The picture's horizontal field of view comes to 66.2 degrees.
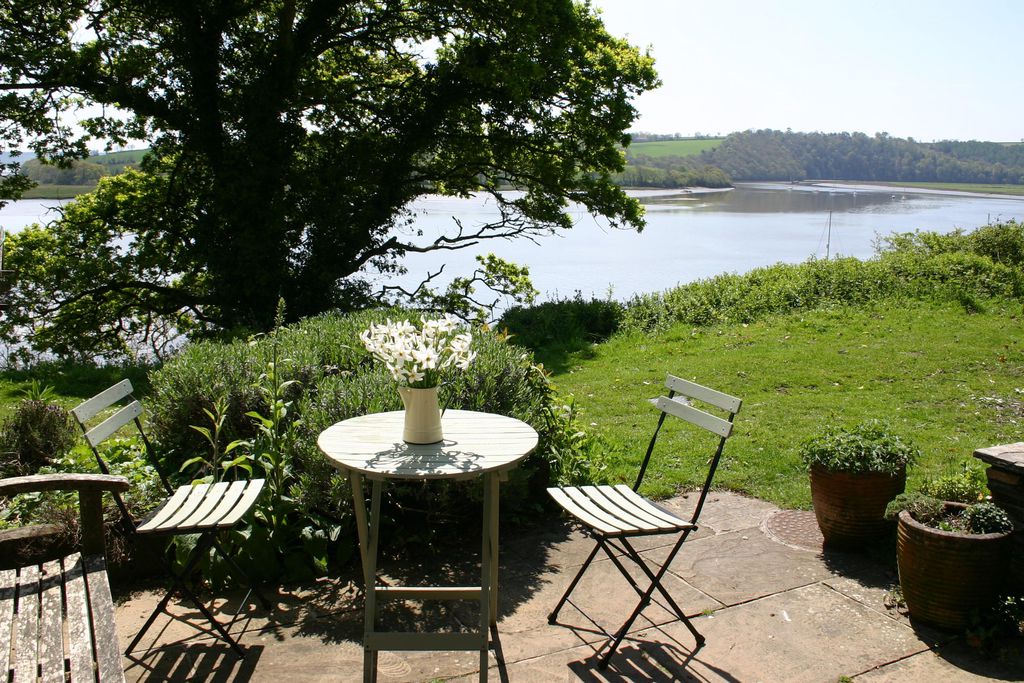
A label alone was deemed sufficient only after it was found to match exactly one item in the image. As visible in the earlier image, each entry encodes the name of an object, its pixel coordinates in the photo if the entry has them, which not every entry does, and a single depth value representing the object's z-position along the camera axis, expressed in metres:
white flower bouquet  3.16
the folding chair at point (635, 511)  3.22
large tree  11.74
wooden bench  2.31
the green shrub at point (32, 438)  5.08
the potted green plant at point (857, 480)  4.12
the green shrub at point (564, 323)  11.81
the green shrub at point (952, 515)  3.47
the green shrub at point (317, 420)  4.03
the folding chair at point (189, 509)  3.15
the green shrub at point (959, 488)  3.89
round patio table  2.95
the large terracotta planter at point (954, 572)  3.37
